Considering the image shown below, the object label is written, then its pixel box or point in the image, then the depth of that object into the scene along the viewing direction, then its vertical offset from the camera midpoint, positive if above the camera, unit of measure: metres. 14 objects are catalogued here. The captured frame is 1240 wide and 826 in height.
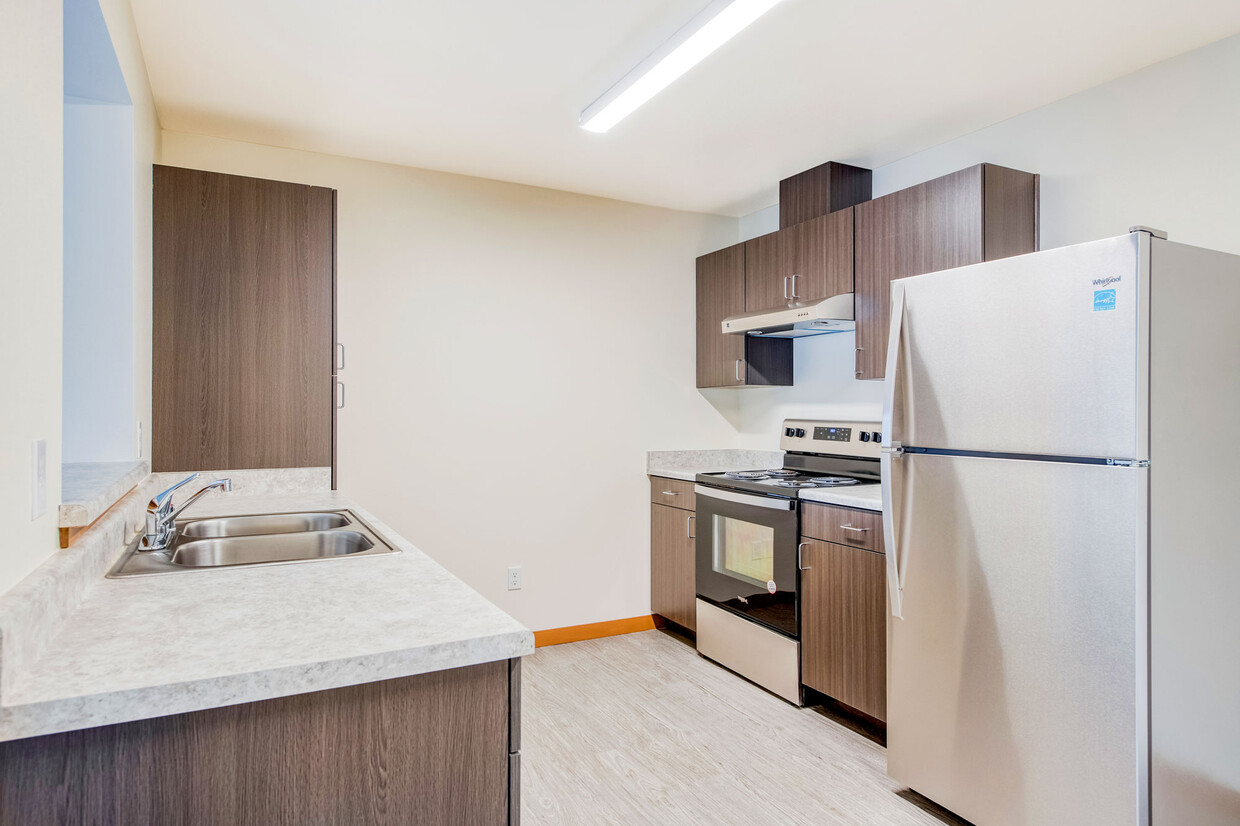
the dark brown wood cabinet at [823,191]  3.32 +1.07
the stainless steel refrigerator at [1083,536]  1.66 -0.31
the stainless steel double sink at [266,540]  1.84 -0.35
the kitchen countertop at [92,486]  1.23 -0.16
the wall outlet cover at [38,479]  1.05 -0.10
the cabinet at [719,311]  3.83 +0.58
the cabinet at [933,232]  2.56 +0.70
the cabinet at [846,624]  2.56 -0.80
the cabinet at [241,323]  2.57 +0.34
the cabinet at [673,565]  3.69 -0.83
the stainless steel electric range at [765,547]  2.98 -0.60
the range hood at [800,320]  3.07 +0.43
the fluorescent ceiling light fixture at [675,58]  1.90 +1.09
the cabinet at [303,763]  0.88 -0.48
